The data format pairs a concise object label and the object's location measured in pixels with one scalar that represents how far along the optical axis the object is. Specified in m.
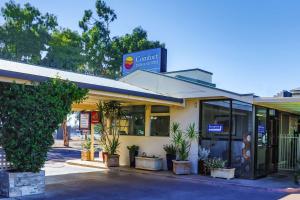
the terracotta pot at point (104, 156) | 14.50
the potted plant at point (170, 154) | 13.07
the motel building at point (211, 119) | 11.43
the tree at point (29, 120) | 7.81
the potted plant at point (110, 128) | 14.22
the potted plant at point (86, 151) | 16.44
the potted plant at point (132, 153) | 14.36
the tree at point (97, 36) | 28.70
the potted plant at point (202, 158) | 12.35
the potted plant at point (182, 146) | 12.21
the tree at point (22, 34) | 25.84
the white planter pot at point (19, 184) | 7.73
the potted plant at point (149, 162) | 13.23
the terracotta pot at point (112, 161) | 14.08
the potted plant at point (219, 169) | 11.48
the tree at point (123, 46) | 29.30
